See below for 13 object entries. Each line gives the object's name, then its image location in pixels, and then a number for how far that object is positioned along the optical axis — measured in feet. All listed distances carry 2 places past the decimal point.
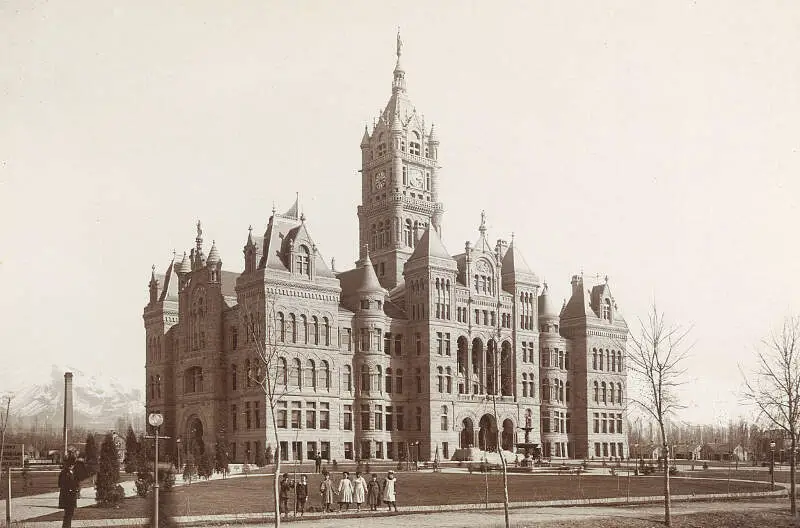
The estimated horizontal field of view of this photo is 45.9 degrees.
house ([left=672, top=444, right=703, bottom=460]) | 399.65
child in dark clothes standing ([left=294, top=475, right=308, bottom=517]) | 124.26
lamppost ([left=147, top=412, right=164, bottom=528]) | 95.91
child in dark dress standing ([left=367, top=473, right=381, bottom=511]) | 131.95
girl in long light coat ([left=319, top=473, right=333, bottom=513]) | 128.77
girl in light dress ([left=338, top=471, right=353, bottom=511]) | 131.64
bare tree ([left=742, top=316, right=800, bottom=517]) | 131.95
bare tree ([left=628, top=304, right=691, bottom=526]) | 120.67
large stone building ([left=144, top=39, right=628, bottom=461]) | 278.87
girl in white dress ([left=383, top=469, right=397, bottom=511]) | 130.00
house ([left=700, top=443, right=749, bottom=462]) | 407.15
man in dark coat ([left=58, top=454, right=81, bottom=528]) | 100.99
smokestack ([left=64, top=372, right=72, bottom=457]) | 214.69
